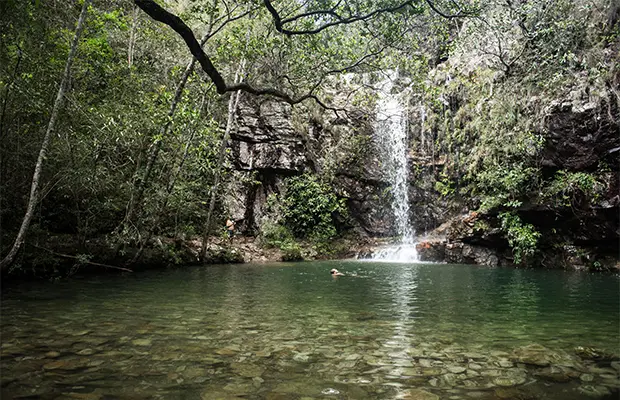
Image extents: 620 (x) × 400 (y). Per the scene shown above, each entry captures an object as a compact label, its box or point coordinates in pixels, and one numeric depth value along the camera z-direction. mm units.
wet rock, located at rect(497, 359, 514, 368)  3515
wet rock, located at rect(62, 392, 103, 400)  2701
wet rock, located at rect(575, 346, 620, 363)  3713
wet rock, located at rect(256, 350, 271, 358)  3795
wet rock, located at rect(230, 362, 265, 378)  3283
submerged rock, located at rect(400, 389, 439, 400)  2865
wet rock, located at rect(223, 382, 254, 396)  2897
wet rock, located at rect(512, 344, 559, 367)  3611
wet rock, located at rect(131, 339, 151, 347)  4066
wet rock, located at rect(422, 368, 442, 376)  3350
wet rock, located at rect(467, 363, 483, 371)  3480
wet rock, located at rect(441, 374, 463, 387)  3131
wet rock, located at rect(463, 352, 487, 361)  3734
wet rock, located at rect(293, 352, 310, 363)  3668
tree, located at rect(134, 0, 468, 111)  4734
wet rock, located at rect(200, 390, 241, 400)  2789
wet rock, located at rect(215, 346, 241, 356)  3840
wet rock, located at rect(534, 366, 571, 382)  3206
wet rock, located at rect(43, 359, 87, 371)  3283
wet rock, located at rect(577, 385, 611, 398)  2900
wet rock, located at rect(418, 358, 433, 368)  3576
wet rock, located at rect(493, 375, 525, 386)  3111
